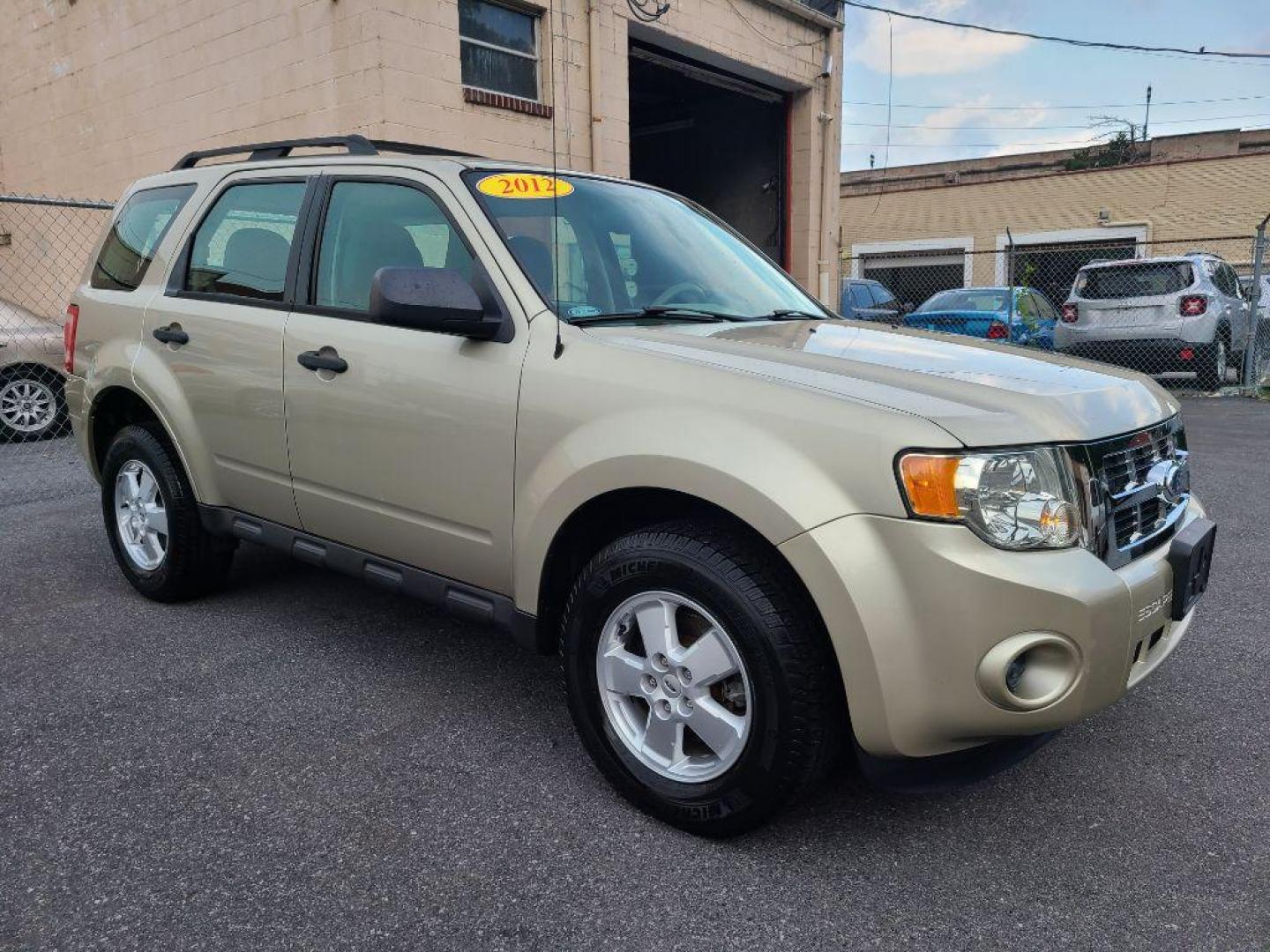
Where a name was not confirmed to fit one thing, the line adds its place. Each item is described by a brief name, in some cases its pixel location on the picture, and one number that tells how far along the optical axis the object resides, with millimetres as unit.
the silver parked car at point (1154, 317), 11500
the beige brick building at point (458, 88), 8648
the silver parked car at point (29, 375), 8102
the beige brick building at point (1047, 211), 25922
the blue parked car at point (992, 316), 12328
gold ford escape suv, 2096
